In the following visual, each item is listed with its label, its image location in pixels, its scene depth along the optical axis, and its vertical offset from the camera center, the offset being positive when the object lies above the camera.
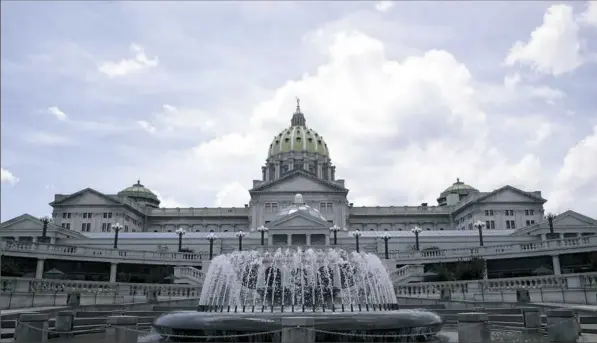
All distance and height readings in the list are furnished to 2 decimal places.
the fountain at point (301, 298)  14.91 -0.27
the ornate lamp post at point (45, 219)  57.37 +8.51
